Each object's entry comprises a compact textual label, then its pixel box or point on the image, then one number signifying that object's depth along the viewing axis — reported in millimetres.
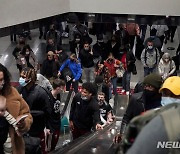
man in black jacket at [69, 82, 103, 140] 6430
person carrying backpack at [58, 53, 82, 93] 11148
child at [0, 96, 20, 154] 3998
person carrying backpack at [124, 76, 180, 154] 2012
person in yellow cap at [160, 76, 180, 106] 3336
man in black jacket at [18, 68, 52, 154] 5492
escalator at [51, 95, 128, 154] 5055
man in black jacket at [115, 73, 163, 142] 4797
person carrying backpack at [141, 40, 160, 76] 12281
